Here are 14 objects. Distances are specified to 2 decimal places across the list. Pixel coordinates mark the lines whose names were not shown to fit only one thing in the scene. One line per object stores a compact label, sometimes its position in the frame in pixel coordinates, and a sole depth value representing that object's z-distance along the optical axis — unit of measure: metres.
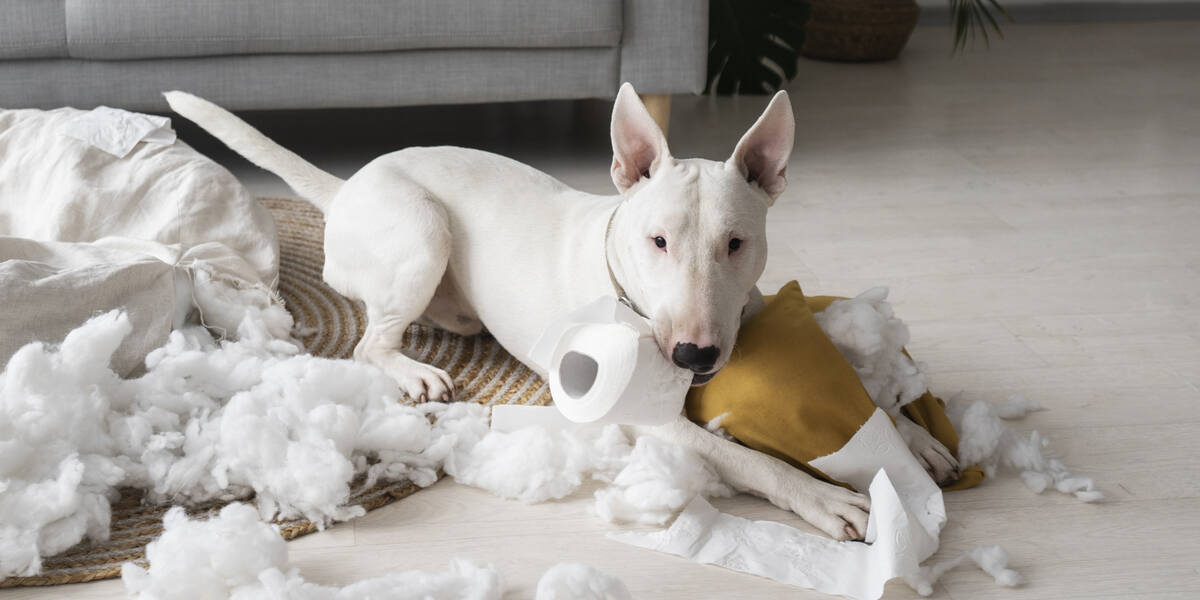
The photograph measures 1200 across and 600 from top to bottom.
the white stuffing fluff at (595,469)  1.54
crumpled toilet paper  1.41
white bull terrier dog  1.48
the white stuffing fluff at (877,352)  1.69
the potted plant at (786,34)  3.81
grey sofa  2.64
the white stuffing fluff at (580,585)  1.31
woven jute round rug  1.42
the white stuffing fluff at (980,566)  1.41
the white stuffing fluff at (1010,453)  1.64
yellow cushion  1.56
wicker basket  4.50
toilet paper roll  1.43
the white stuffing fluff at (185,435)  1.42
